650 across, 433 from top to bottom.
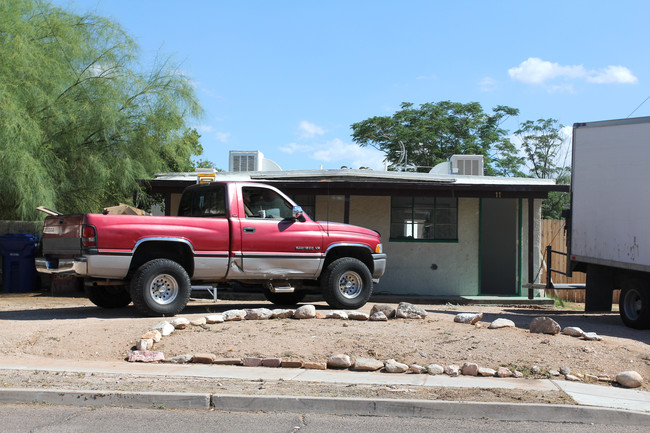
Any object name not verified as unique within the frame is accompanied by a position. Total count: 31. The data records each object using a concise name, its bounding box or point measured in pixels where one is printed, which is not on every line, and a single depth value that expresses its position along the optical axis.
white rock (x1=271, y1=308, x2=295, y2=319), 10.02
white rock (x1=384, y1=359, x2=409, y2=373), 7.54
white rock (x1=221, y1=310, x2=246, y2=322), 9.77
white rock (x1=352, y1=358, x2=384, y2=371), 7.59
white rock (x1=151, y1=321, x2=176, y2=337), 8.73
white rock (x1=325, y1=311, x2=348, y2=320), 9.89
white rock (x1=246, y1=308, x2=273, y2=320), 9.95
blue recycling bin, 14.77
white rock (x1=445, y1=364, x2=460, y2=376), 7.43
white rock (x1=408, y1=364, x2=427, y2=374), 7.51
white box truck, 11.30
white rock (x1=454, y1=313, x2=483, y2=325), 9.85
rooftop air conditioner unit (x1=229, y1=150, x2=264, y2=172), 19.77
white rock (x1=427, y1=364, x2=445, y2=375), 7.47
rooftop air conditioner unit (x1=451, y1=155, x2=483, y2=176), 19.56
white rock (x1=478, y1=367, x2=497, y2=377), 7.40
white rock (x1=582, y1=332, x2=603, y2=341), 8.85
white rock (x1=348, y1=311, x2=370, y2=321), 9.86
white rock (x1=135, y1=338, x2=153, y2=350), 8.13
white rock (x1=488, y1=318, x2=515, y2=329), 9.44
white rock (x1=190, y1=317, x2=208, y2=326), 9.34
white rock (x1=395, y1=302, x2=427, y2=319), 10.19
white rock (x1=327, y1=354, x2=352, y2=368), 7.69
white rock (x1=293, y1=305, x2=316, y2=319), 9.87
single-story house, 16.72
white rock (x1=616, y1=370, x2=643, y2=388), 7.21
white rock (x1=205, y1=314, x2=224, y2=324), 9.46
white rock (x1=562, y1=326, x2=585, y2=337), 9.01
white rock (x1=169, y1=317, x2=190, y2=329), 9.09
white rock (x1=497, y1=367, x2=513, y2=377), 7.39
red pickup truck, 9.86
